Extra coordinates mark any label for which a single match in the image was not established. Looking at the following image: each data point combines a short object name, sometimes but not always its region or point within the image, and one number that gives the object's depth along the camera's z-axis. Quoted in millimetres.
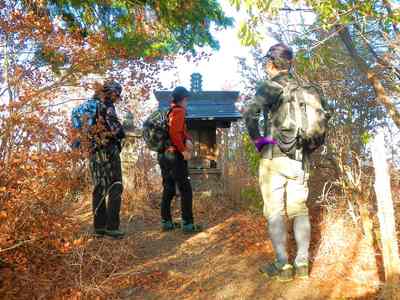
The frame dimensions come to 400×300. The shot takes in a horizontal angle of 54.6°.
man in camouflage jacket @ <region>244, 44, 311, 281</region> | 3104
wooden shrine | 8445
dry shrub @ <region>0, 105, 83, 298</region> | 2885
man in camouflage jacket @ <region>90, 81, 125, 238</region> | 4263
